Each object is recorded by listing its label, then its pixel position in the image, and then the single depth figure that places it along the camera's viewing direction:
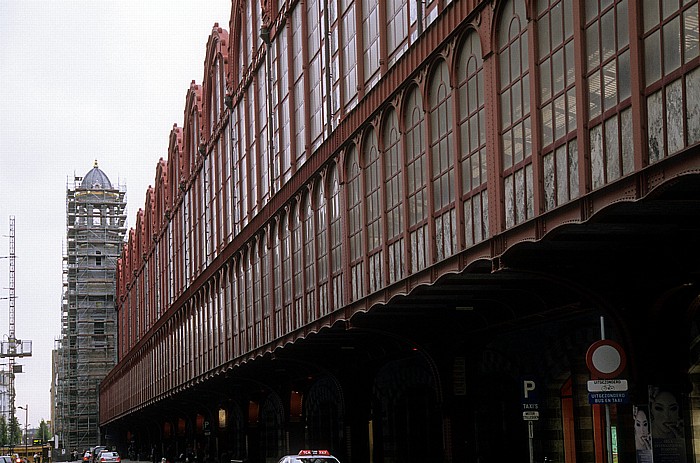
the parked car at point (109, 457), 76.44
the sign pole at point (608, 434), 20.06
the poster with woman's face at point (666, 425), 22.02
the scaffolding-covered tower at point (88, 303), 138.62
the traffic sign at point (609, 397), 19.89
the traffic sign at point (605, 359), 19.75
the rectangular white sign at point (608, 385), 19.89
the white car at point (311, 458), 32.59
